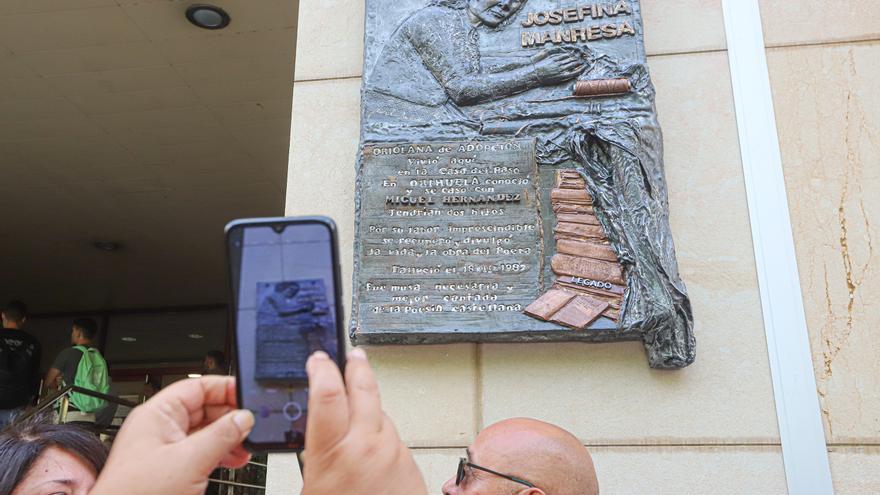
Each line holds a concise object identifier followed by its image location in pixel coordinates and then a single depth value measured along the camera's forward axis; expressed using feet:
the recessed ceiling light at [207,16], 18.52
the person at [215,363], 29.04
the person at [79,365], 21.54
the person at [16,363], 21.30
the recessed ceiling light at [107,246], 34.99
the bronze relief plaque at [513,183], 9.34
